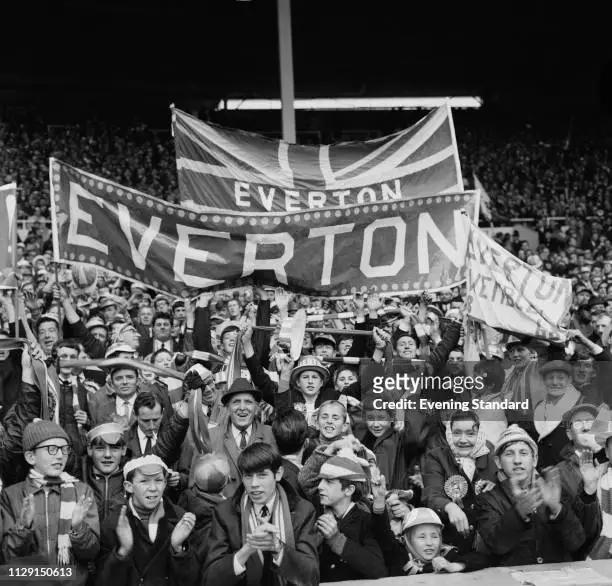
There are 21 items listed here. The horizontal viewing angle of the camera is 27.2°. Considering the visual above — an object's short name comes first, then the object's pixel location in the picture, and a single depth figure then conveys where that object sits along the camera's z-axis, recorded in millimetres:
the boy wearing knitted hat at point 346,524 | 5469
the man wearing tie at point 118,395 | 6969
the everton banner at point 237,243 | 7379
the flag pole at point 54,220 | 7219
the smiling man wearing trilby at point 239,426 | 6402
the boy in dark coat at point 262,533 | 5142
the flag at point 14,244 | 7379
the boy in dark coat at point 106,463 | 5883
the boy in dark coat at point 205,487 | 5801
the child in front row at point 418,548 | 5660
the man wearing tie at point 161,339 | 9367
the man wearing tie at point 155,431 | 6148
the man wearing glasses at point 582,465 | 5867
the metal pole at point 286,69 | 13104
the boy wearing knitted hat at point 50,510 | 5371
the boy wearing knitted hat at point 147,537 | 5367
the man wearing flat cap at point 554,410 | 6285
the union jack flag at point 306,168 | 9172
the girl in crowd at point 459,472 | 6016
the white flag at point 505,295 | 7699
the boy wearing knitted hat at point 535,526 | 5742
